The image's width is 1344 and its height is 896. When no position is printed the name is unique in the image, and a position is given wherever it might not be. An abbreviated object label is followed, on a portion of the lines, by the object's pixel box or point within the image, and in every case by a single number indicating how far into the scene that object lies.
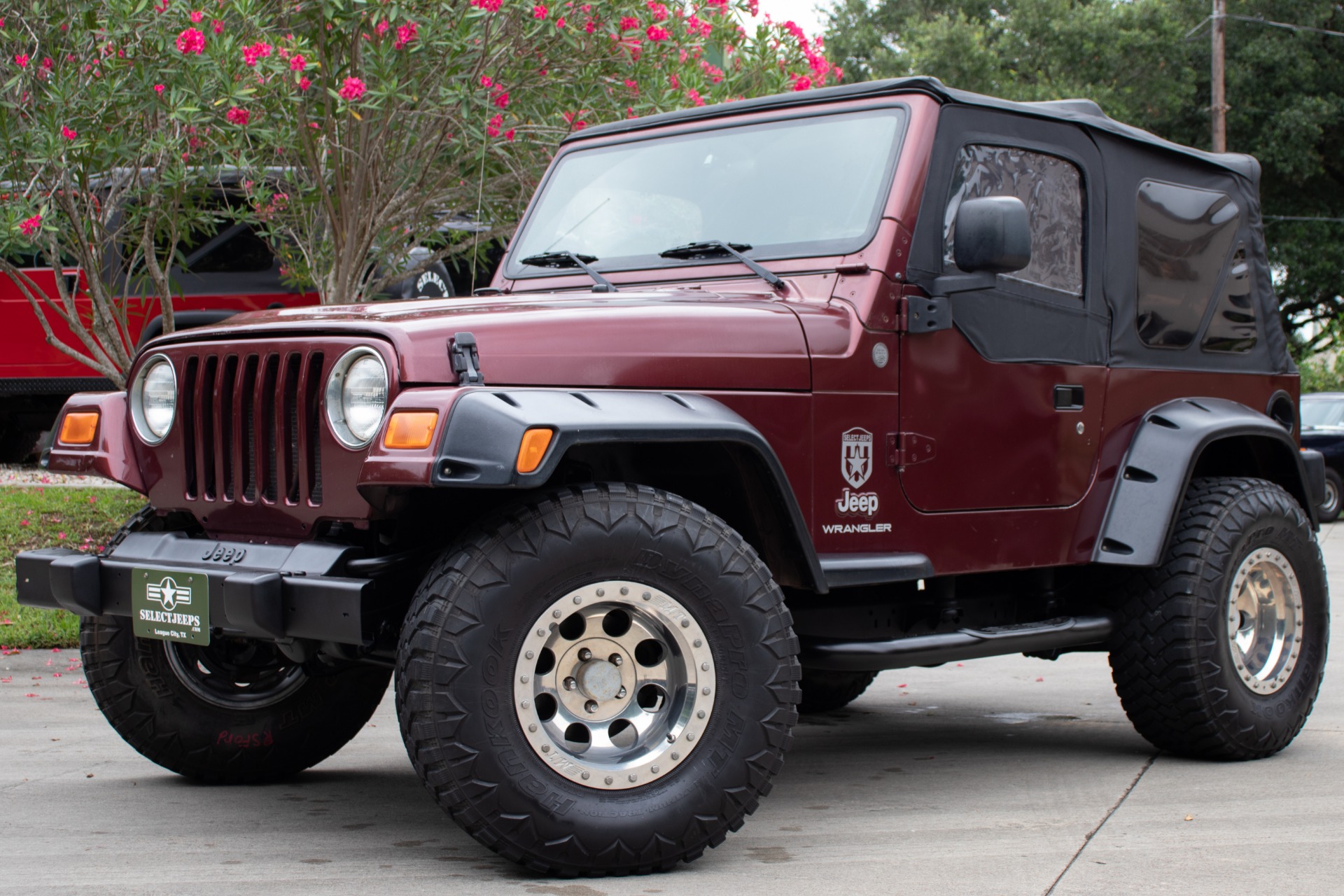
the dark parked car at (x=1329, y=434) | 18.79
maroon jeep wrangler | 3.75
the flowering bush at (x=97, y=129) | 8.38
